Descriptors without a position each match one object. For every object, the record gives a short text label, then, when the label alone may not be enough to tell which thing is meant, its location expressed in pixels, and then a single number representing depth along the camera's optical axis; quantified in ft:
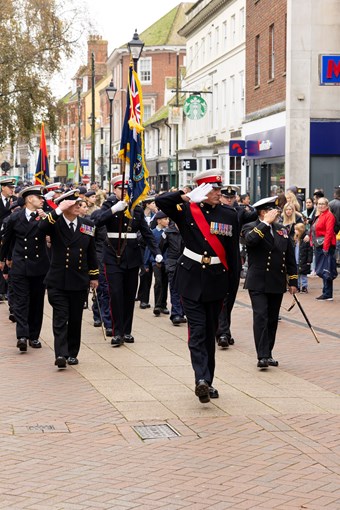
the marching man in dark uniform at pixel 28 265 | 41.63
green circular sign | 139.44
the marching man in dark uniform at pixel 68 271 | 36.91
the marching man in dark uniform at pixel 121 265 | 42.39
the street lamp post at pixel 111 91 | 140.26
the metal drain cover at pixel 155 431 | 26.76
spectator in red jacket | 63.77
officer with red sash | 30.60
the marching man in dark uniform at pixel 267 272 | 36.99
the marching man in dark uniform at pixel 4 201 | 60.95
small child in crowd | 67.21
